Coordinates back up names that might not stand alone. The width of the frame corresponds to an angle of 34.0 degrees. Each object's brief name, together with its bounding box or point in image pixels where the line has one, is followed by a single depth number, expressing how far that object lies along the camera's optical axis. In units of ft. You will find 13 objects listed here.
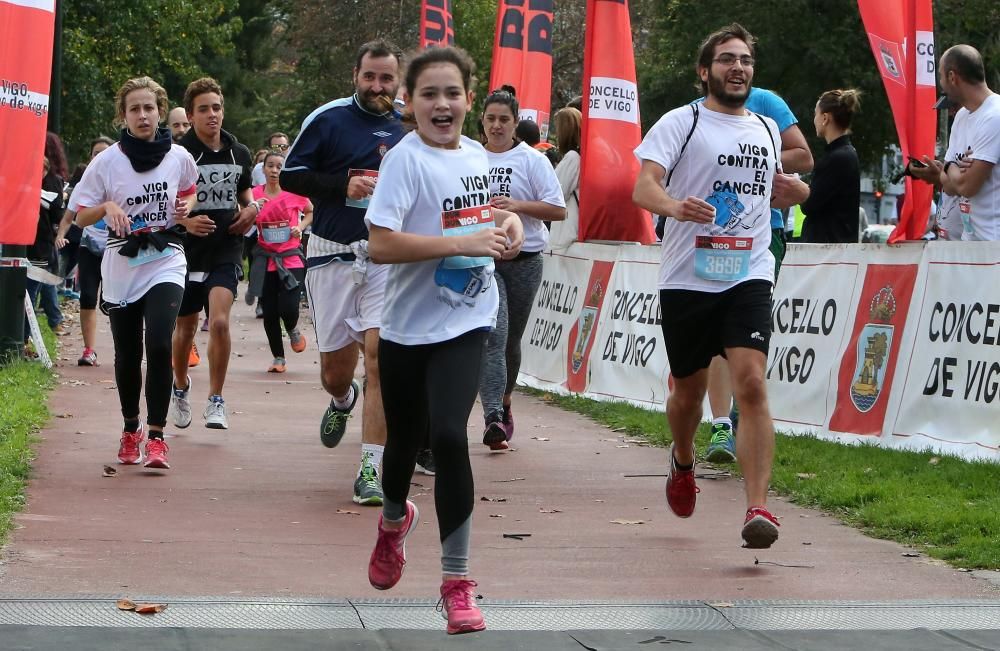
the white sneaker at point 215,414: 35.24
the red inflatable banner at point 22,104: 32.73
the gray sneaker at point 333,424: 30.12
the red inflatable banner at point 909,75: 35.73
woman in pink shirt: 50.47
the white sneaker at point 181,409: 34.88
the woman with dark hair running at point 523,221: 32.35
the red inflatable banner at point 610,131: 48.16
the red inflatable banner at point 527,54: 59.88
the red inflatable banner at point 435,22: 69.56
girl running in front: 17.79
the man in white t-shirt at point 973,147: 32.63
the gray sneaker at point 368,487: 26.43
